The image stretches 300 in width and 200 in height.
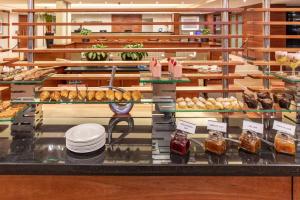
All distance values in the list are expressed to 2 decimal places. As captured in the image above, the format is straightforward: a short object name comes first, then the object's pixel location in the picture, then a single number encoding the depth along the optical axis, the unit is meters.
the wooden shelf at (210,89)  4.15
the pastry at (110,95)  2.09
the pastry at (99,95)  2.08
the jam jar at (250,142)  1.89
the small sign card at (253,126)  1.91
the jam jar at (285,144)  1.87
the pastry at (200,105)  2.05
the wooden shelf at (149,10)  3.95
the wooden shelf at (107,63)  4.05
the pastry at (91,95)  2.09
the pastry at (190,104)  2.07
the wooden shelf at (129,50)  4.05
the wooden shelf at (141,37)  4.07
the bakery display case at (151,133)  1.73
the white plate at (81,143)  1.85
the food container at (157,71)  2.16
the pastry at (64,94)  2.11
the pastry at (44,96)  2.11
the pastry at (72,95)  2.11
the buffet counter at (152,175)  1.72
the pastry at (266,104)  2.06
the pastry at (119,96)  2.08
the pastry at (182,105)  2.06
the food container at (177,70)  2.15
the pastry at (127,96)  2.07
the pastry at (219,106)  2.04
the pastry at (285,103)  2.09
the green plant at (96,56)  5.84
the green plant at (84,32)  7.40
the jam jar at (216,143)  1.87
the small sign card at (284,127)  1.90
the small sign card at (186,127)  1.90
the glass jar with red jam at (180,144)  1.86
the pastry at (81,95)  2.11
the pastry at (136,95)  2.07
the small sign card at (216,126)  1.91
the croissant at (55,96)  2.09
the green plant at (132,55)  5.87
